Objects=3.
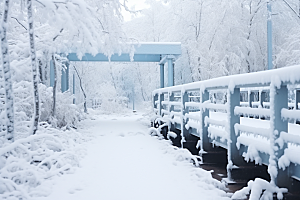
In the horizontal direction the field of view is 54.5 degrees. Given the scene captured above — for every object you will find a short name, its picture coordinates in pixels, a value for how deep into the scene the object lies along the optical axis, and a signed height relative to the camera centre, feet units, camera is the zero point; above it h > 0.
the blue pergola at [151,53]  44.37 +7.26
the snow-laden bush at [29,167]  10.44 -2.95
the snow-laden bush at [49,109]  18.04 -0.79
